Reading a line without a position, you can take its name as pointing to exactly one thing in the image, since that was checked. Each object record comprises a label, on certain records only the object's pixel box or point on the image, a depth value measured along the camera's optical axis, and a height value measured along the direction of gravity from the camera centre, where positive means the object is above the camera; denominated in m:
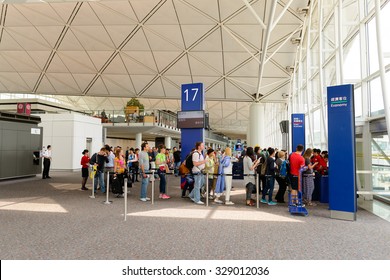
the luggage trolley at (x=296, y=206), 8.28 -1.43
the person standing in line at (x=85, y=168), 13.09 -0.63
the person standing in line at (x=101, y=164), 11.91 -0.41
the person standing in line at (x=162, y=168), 10.59 -0.48
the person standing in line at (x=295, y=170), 8.84 -0.43
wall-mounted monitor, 12.40 +1.49
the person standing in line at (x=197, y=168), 10.02 -0.45
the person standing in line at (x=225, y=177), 10.18 -0.75
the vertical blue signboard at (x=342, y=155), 7.71 +0.03
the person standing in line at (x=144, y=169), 10.41 -0.51
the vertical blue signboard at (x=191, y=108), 12.52 +1.98
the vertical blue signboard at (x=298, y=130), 17.22 +1.47
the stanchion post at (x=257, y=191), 9.16 -1.09
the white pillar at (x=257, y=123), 27.06 +2.92
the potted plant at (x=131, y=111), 29.19 +4.18
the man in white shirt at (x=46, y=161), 17.52 -0.46
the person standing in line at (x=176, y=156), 17.97 -0.09
